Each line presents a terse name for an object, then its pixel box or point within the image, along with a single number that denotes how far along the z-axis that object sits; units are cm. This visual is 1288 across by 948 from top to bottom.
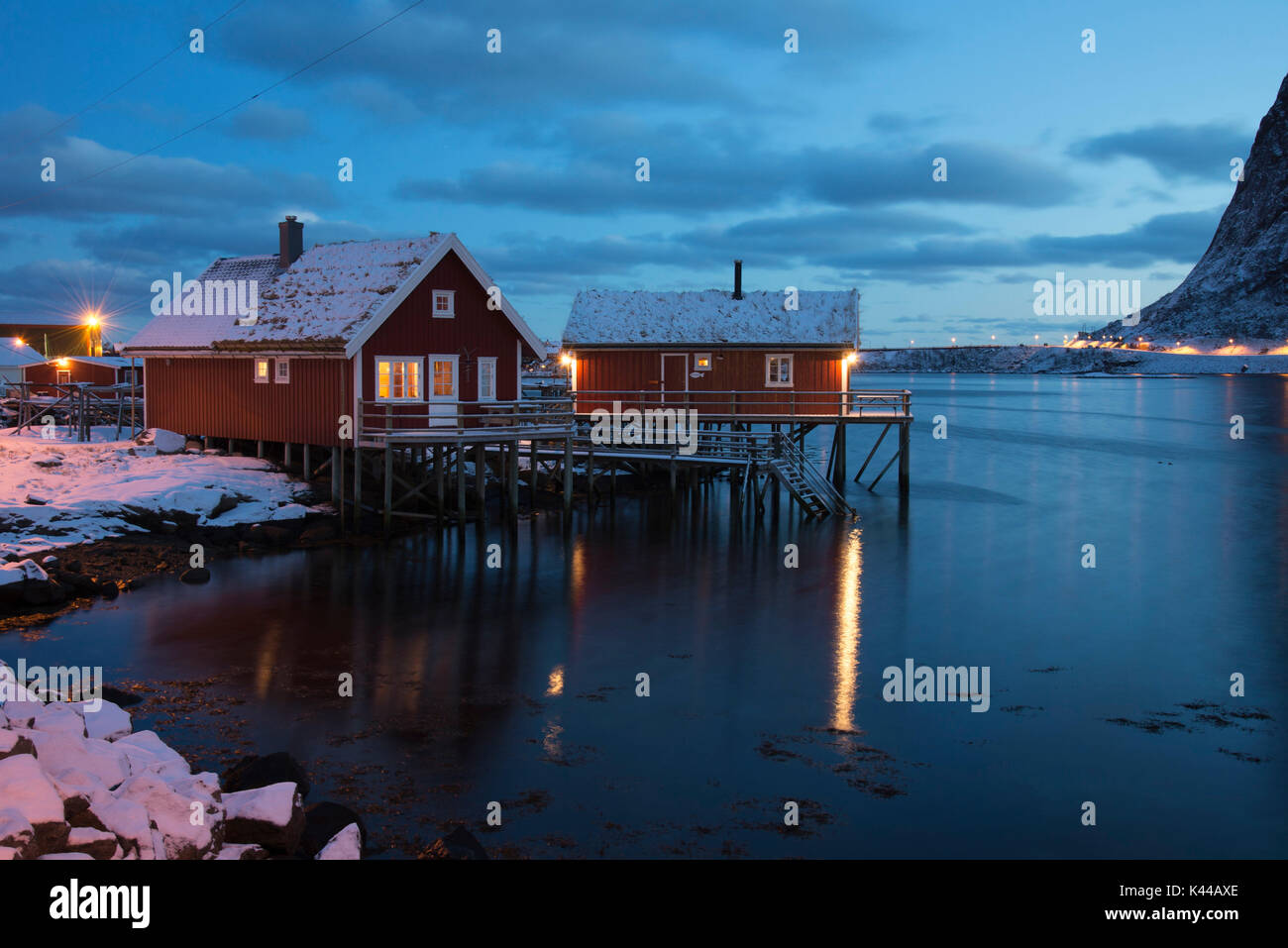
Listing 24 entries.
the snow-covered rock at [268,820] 977
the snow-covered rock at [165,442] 3294
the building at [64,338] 8756
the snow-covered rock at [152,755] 1068
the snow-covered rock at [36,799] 837
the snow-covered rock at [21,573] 1944
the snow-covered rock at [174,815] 925
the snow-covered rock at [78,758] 973
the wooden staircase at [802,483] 3275
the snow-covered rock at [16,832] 805
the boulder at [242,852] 952
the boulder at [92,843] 855
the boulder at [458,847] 1023
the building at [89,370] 6191
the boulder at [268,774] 1123
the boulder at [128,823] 890
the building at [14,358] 6612
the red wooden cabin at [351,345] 2788
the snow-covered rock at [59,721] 1036
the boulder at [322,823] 1005
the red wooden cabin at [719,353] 3894
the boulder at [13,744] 917
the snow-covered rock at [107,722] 1194
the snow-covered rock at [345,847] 980
